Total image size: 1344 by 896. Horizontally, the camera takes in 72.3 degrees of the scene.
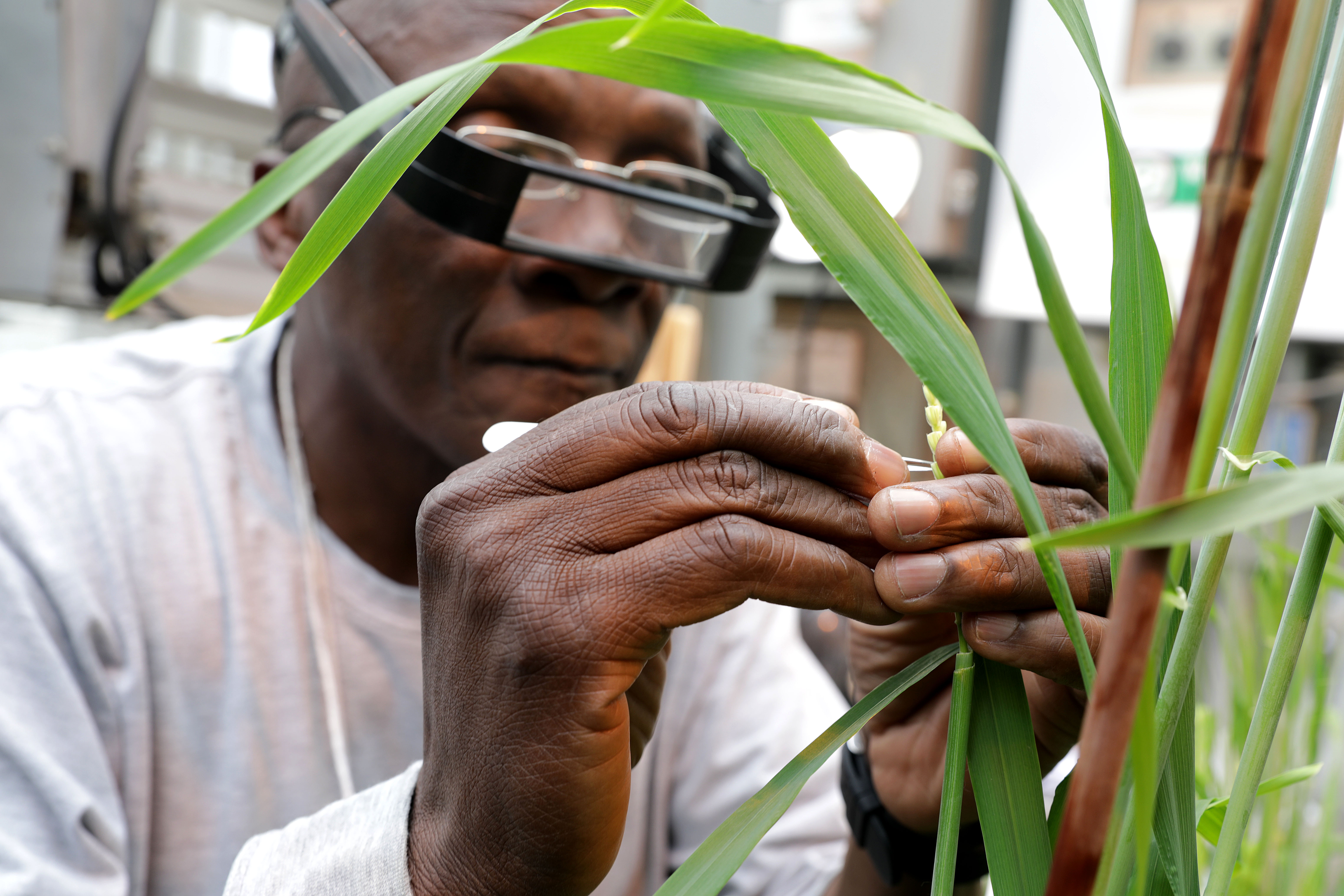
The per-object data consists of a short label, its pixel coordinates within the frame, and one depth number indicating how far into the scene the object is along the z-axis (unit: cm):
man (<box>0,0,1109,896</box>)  32
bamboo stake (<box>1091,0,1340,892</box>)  14
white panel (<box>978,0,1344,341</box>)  178
